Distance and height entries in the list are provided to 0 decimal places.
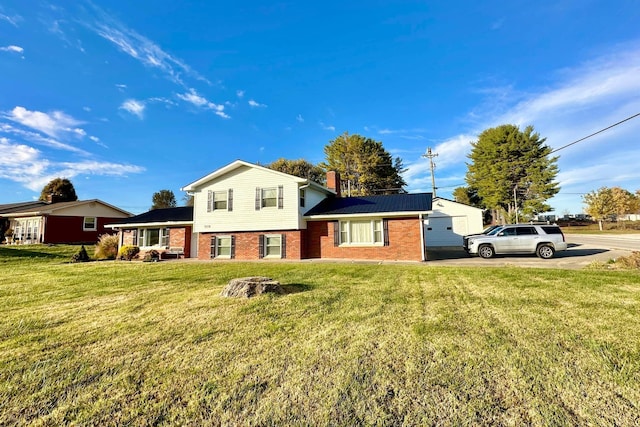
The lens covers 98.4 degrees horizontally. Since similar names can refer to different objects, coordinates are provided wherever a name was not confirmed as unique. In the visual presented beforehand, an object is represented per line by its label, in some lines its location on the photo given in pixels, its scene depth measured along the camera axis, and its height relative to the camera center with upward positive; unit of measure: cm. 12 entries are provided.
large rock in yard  650 -122
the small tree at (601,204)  4047 +388
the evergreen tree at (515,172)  3616 +810
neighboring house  2525 +196
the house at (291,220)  1496 +91
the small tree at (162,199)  4878 +700
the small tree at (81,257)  1656 -102
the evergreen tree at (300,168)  3997 +997
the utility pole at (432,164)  2855 +724
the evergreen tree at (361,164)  3778 +980
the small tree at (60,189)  3756 +708
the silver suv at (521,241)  1370 -49
